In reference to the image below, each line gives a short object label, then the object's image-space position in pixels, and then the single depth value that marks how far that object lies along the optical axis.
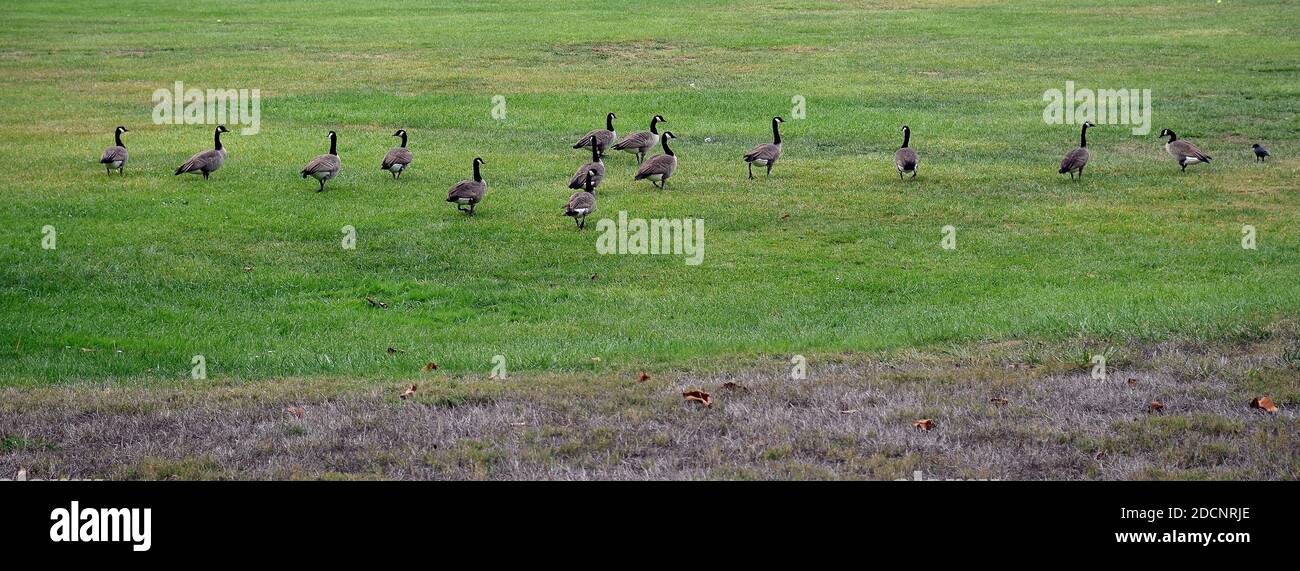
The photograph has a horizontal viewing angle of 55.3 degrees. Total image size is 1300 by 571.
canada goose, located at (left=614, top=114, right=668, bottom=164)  29.69
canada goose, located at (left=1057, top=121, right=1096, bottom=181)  27.23
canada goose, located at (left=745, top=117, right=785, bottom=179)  27.73
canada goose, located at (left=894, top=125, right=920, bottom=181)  27.17
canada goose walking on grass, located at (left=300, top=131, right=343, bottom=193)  26.38
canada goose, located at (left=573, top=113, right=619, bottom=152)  30.36
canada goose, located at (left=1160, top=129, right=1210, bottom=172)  28.22
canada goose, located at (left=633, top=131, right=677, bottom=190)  26.38
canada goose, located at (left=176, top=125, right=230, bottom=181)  27.39
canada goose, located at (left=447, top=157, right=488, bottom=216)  24.11
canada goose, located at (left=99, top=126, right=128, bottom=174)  28.02
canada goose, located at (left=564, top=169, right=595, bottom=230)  22.78
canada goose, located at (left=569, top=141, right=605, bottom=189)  25.25
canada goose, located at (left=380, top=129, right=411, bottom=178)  27.73
